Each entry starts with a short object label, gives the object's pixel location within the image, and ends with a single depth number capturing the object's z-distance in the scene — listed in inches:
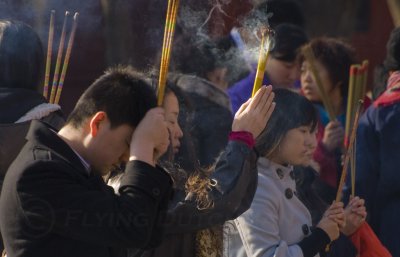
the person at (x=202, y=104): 337.1
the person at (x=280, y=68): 383.9
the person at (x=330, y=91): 410.5
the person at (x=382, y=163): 365.9
